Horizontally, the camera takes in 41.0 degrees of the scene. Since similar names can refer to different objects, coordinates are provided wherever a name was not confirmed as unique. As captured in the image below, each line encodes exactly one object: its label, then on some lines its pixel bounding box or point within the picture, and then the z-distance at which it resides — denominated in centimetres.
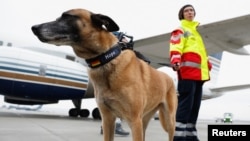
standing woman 337
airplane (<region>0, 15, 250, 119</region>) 823
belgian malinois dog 205
